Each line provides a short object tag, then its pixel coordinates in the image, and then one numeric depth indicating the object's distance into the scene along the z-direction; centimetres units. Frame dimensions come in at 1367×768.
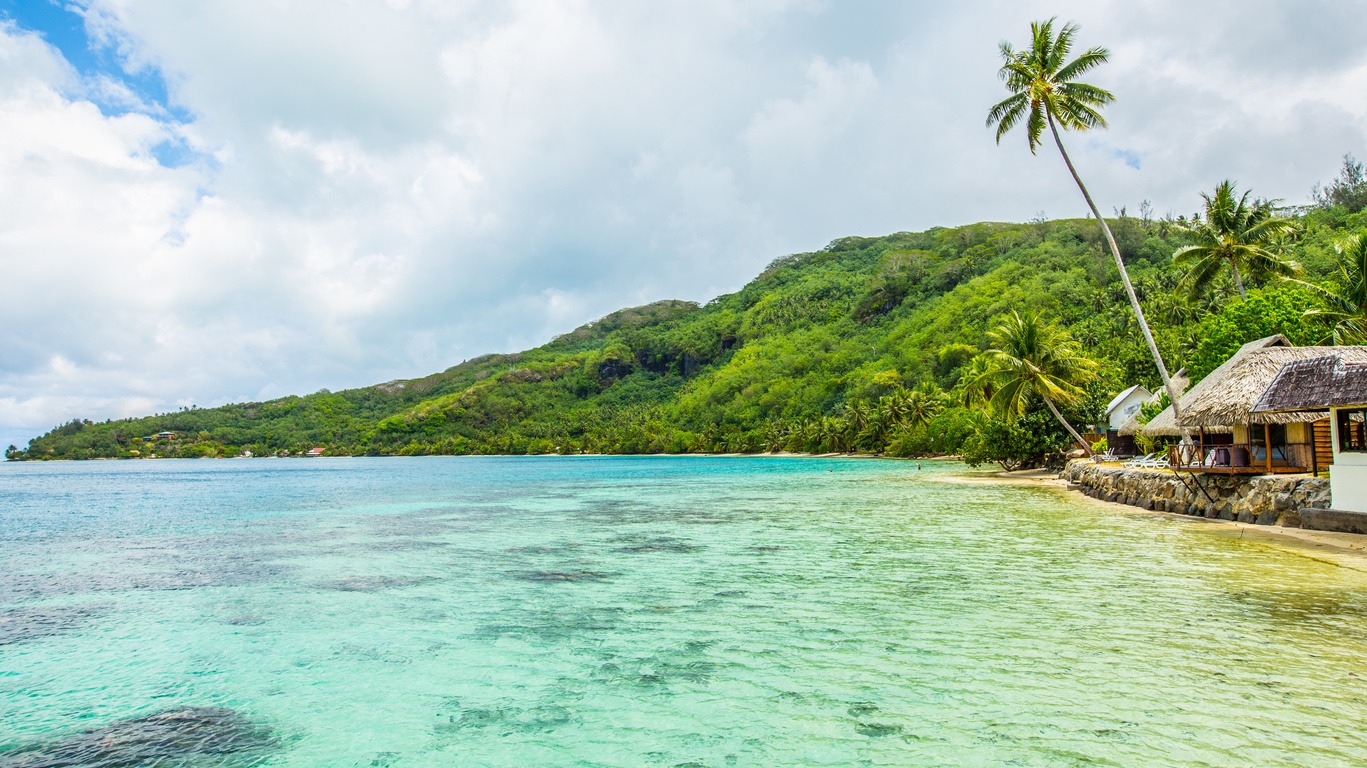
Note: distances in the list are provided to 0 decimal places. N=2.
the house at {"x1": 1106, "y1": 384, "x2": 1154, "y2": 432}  3428
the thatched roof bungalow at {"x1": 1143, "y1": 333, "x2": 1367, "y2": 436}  1664
